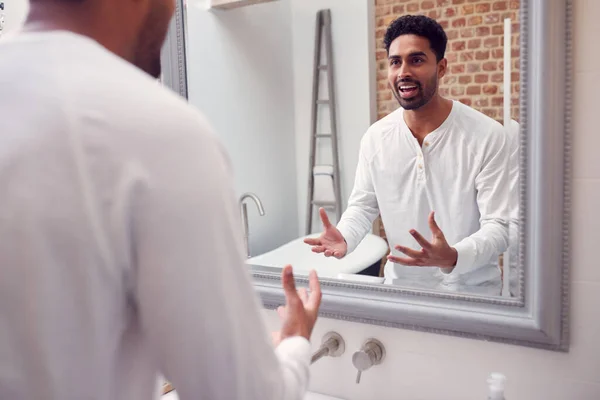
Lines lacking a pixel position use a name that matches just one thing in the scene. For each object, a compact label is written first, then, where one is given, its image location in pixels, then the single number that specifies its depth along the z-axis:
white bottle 0.98
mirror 0.98
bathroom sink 1.26
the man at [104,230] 0.46
